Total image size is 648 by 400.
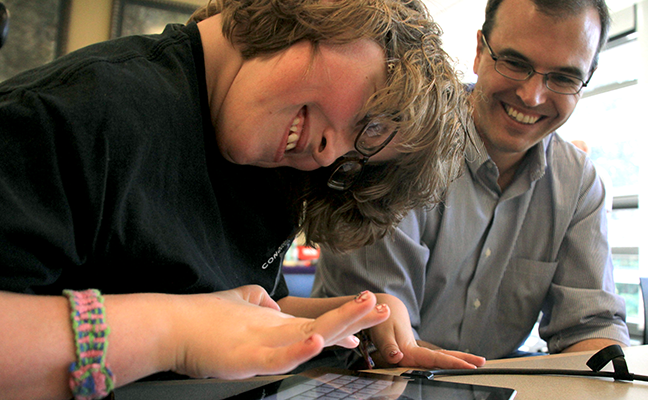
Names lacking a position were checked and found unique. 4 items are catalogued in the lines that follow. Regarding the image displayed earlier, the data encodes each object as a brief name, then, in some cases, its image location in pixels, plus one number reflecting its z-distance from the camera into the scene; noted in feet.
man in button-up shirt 4.27
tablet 1.73
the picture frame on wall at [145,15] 9.74
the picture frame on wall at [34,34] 8.94
